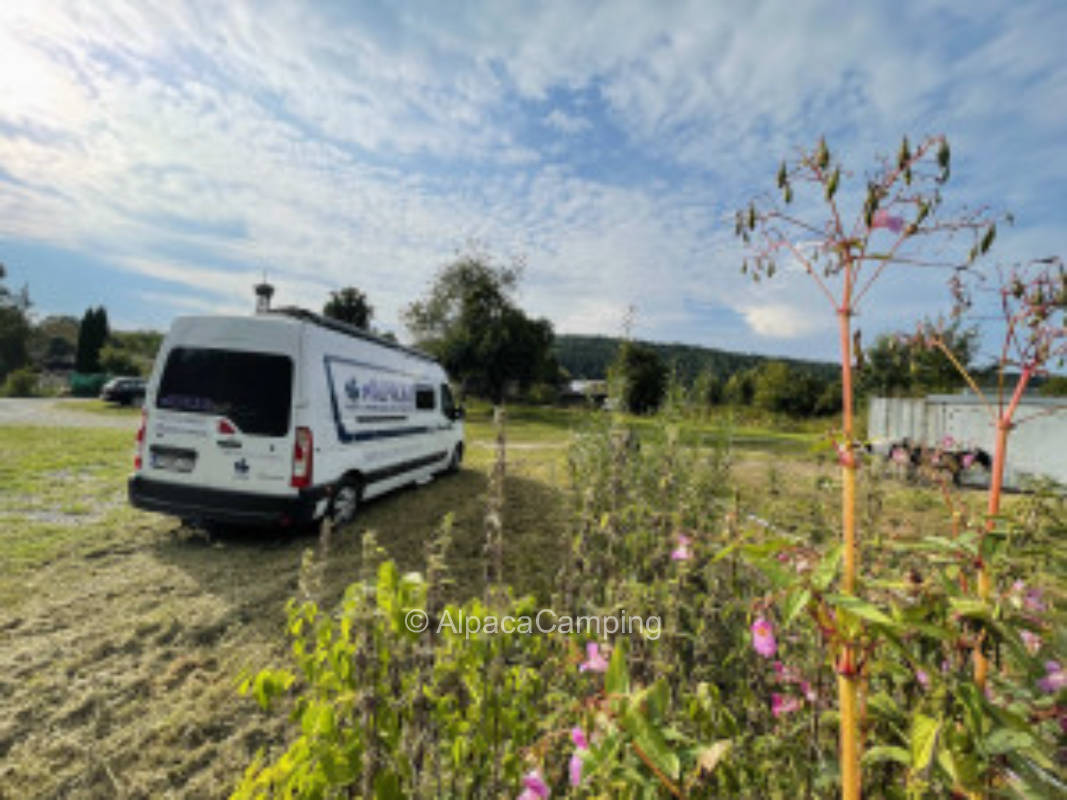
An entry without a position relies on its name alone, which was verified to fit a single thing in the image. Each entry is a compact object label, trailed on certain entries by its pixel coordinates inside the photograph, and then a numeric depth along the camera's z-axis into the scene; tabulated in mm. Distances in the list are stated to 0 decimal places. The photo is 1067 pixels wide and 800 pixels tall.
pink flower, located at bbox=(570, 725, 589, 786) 1048
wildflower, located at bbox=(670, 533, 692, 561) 1636
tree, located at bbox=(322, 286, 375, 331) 43031
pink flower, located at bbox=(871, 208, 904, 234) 924
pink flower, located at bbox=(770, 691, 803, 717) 1520
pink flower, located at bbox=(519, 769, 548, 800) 1146
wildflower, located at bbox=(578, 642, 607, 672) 1338
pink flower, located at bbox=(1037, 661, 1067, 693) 1032
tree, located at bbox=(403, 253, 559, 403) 31531
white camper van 5340
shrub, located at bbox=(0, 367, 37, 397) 35875
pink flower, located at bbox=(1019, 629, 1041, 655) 1297
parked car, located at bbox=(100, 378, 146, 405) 27359
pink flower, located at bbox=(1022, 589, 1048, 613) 1079
